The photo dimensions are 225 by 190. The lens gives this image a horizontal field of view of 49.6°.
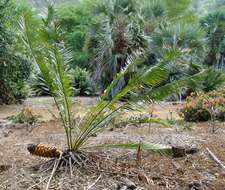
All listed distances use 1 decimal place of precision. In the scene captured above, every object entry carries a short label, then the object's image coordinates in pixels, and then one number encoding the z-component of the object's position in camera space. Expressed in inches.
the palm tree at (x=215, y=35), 568.6
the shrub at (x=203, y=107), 217.5
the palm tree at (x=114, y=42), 413.8
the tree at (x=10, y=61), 311.6
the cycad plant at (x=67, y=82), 113.9
